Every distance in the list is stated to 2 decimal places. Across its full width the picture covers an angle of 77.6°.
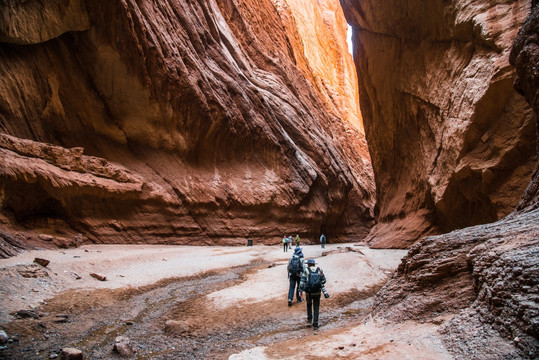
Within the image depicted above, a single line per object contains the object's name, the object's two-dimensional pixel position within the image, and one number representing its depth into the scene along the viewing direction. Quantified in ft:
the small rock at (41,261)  26.98
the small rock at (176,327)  21.04
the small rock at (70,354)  15.81
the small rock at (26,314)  19.20
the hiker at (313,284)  20.47
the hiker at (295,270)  26.03
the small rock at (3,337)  16.35
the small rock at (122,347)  17.42
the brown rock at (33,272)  24.29
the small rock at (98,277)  28.67
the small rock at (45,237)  40.43
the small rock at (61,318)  20.10
